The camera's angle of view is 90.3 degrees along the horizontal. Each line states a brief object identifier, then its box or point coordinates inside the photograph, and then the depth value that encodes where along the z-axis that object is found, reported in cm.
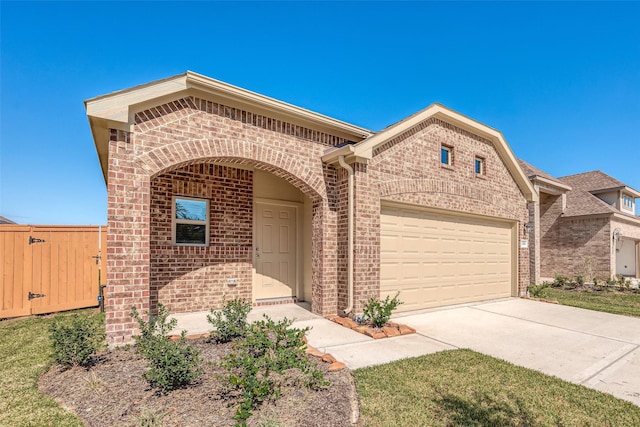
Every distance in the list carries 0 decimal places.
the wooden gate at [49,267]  701
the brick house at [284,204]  480
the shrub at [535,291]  1020
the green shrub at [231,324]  481
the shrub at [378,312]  582
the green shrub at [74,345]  387
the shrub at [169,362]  324
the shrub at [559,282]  1392
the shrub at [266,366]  291
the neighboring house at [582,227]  1594
